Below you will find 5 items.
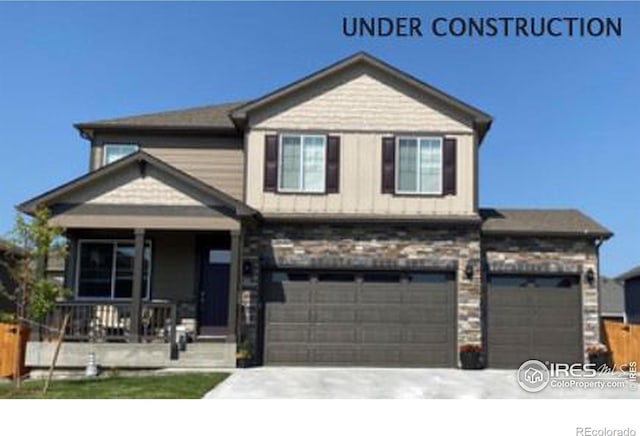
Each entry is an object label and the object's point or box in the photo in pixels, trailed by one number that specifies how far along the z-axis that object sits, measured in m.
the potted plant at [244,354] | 15.61
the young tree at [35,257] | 12.52
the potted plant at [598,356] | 16.72
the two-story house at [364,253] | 16.91
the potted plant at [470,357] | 16.45
